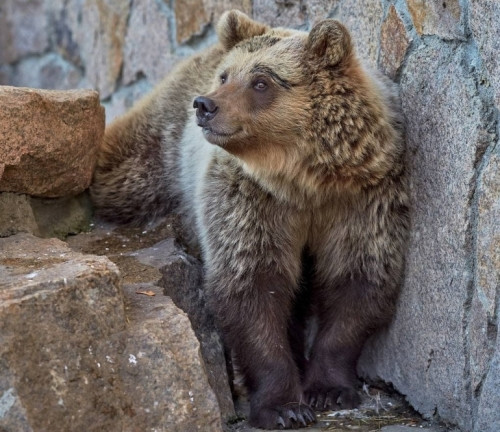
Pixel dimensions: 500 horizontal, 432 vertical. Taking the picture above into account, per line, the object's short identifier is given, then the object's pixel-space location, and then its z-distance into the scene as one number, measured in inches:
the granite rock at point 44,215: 311.1
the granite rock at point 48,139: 299.1
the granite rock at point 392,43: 301.4
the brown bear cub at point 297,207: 288.0
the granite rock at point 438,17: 261.6
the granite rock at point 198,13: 419.2
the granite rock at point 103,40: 539.8
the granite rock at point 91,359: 217.2
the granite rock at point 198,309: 300.5
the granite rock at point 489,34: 236.1
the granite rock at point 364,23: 321.1
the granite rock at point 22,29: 673.0
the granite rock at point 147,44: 488.7
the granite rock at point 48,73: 635.5
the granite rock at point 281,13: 378.6
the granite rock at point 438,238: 256.7
